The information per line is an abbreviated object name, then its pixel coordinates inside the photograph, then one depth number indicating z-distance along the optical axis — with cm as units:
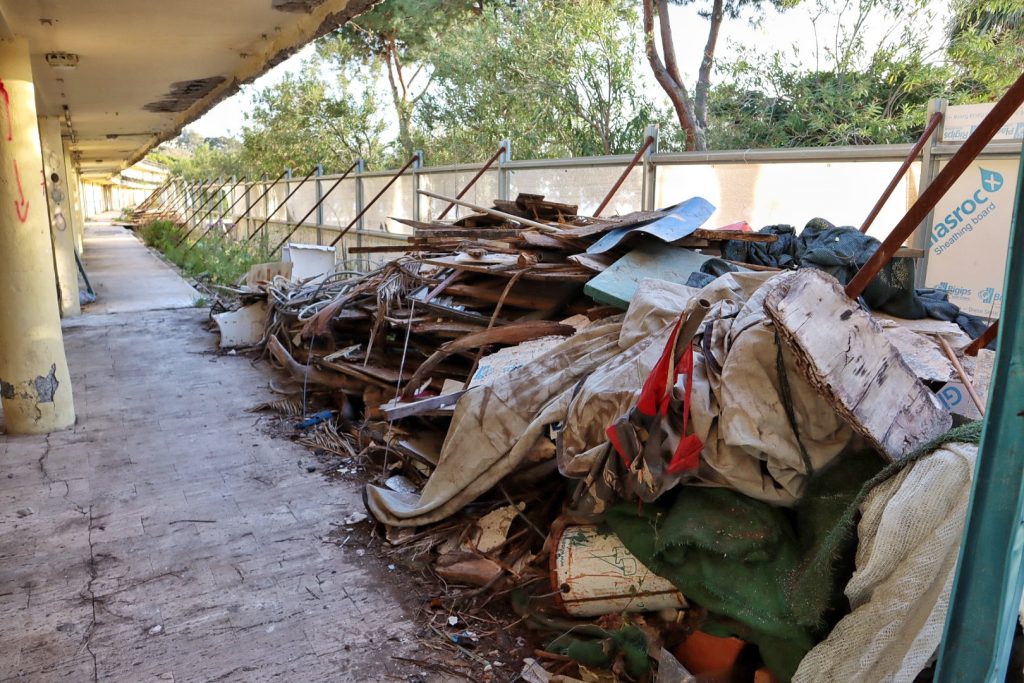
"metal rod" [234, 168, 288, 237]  2005
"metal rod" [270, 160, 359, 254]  1451
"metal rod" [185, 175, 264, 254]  2592
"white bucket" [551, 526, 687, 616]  334
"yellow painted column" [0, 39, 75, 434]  610
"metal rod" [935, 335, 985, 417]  335
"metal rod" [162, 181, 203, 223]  3653
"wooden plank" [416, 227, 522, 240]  659
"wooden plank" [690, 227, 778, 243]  533
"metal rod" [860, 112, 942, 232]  540
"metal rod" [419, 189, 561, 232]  620
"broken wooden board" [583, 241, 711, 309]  471
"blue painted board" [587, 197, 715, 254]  506
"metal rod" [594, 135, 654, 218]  738
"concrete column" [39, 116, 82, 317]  1155
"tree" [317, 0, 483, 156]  2073
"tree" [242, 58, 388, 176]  2334
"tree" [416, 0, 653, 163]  1486
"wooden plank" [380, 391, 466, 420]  486
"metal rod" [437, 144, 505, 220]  966
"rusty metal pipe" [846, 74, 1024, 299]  210
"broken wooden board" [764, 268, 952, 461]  279
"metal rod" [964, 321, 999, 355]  352
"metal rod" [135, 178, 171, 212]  4862
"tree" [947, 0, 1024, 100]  1186
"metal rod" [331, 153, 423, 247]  1181
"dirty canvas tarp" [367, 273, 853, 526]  298
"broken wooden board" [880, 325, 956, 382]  352
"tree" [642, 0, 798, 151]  1564
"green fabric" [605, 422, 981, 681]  274
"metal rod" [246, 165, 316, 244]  1717
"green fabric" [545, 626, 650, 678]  316
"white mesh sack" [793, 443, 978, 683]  230
